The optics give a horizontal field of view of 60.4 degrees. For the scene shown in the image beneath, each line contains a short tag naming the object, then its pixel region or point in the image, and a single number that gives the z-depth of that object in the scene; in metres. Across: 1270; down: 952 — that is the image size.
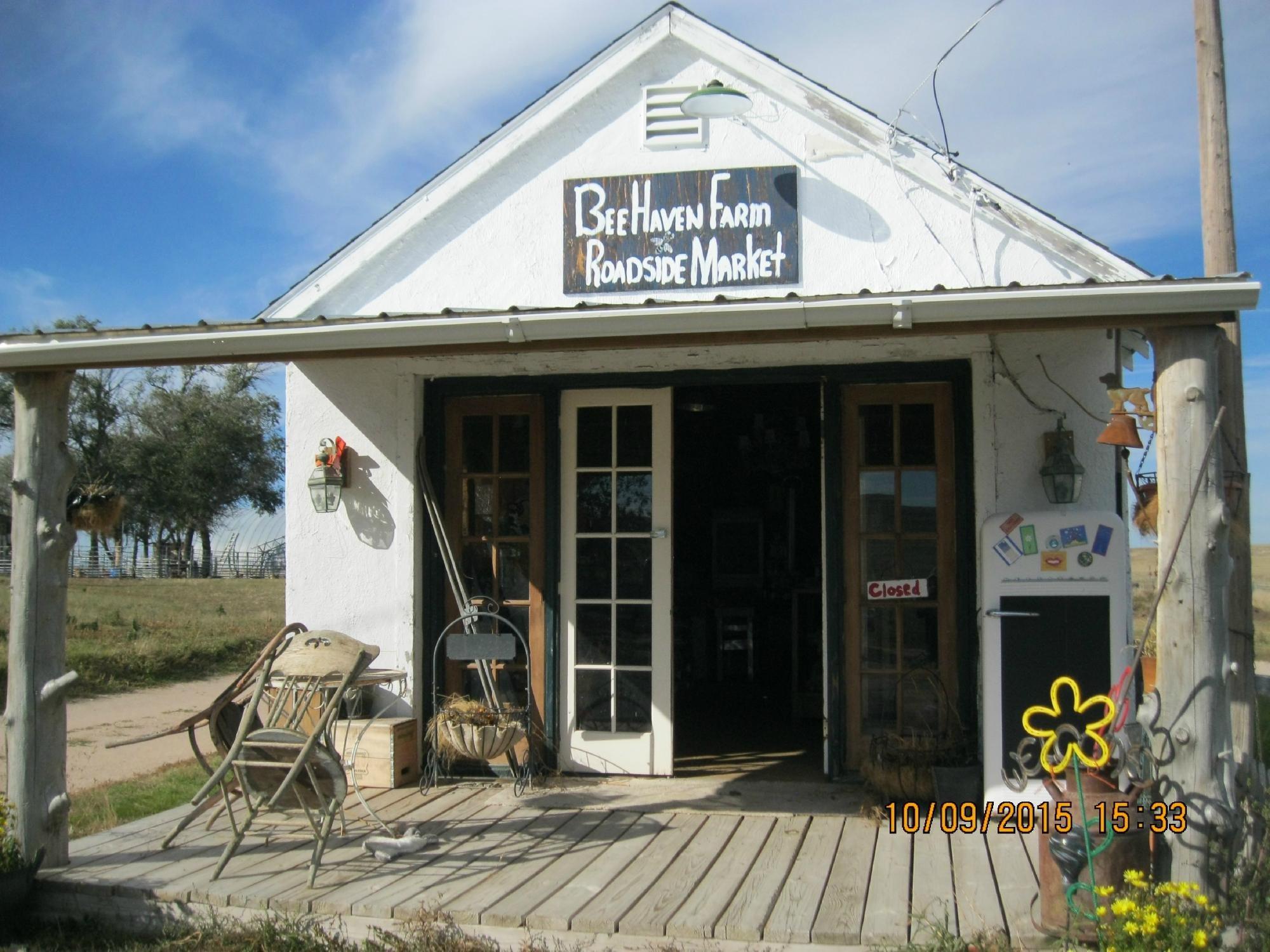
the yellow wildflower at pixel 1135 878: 3.48
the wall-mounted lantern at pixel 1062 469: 5.35
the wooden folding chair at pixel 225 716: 4.76
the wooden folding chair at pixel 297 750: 4.46
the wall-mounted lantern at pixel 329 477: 6.24
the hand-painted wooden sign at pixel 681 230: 6.00
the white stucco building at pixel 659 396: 5.72
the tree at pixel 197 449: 33.41
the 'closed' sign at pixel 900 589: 5.77
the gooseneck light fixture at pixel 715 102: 5.75
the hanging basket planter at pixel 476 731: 5.52
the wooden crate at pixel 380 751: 5.93
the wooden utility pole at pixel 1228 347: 4.91
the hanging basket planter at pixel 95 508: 5.08
